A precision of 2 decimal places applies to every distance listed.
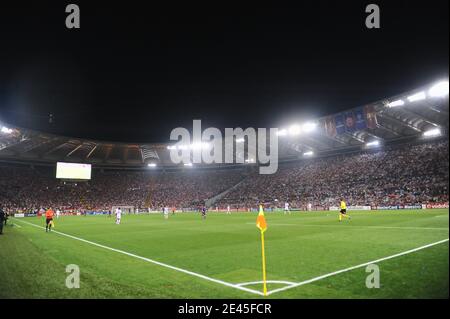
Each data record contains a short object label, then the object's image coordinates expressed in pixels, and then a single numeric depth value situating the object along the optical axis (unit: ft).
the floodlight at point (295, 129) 181.98
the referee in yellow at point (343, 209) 82.86
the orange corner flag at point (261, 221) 23.87
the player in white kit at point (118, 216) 99.82
